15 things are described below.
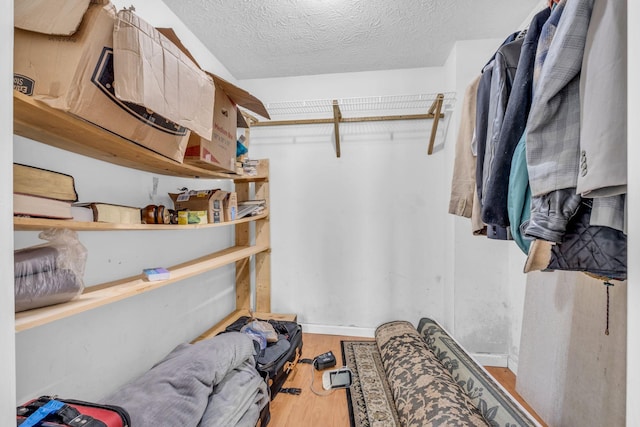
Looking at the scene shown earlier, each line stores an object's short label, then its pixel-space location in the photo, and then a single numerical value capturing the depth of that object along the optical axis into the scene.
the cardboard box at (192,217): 1.30
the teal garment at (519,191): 0.70
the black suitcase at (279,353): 1.44
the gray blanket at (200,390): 0.94
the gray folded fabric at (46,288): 0.70
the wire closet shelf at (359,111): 2.03
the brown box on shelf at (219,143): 1.23
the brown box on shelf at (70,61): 0.65
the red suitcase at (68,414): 0.63
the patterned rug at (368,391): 1.31
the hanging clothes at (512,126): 0.73
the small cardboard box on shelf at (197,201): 1.45
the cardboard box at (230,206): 1.66
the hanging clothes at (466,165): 1.13
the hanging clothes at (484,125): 0.94
